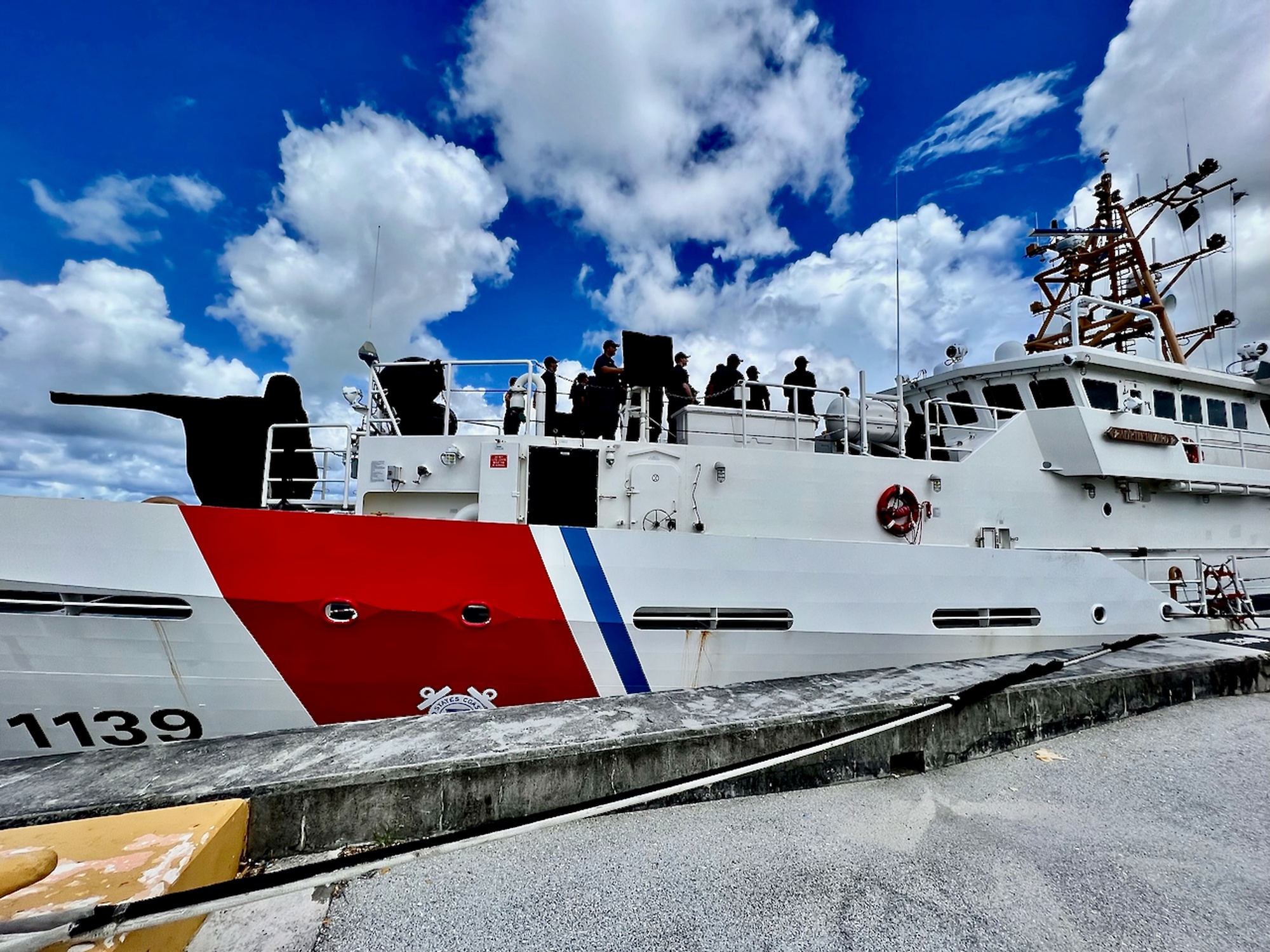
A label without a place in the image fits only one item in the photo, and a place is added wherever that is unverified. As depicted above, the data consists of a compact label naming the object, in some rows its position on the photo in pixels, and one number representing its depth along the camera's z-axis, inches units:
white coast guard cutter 133.3
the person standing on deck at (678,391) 221.4
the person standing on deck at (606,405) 203.0
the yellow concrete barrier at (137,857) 62.3
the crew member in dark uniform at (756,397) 245.0
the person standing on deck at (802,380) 249.4
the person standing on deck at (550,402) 214.2
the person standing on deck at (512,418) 212.1
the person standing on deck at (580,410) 205.8
